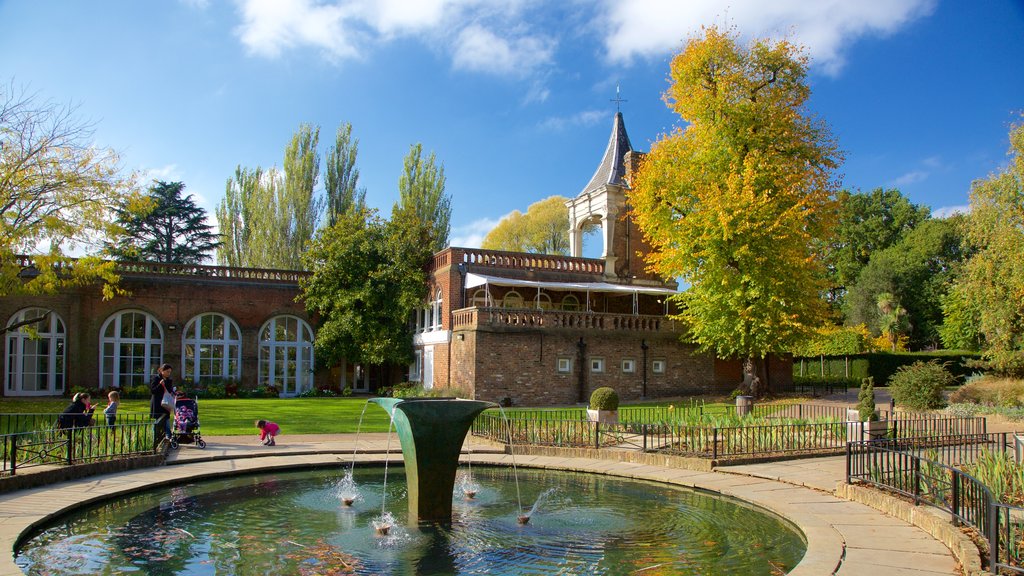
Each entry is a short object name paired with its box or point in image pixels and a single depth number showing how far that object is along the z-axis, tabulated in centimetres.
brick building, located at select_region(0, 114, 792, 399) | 2791
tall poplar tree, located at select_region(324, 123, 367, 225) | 4356
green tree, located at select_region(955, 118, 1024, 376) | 2516
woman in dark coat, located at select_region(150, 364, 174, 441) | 1383
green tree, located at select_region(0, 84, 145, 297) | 2216
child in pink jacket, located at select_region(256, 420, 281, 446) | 1515
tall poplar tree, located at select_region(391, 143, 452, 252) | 4472
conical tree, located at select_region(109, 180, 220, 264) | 4559
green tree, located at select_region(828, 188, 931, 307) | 5472
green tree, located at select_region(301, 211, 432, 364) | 3241
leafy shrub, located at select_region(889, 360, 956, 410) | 2114
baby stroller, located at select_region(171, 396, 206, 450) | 1485
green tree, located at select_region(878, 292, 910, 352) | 4688
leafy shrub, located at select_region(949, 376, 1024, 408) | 2283
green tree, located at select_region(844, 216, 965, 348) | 4894
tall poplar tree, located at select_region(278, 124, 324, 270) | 4294
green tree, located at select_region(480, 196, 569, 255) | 5356
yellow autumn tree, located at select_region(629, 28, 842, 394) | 2558
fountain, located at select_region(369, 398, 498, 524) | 905
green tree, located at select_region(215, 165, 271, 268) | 4416
